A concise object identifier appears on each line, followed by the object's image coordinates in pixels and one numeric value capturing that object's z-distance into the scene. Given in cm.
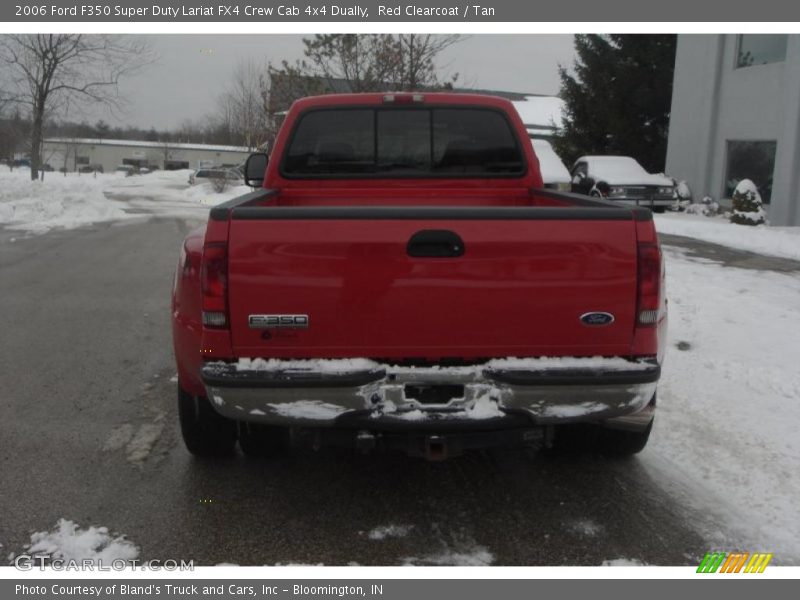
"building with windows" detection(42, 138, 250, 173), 9994
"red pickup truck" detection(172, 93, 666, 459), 308
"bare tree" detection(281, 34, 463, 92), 1723
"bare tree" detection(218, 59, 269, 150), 3245
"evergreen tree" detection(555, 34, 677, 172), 2664
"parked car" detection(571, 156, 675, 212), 1970
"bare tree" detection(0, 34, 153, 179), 2433
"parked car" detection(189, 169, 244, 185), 3777
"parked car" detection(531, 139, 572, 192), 1853
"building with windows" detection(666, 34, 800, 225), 1716
